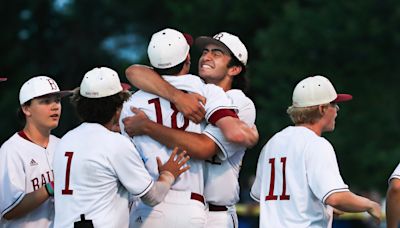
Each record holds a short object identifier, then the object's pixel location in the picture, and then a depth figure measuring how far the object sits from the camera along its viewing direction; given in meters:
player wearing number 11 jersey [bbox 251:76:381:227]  16.09
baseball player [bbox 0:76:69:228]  17.91
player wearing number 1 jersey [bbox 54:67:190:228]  15.67
